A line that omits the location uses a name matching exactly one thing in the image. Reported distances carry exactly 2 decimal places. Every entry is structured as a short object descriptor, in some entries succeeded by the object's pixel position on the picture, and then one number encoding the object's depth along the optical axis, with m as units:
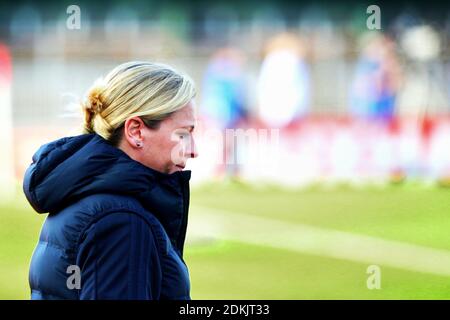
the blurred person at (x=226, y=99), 17.08
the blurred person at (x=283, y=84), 17.47
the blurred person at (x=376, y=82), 17.25
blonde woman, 1.80
